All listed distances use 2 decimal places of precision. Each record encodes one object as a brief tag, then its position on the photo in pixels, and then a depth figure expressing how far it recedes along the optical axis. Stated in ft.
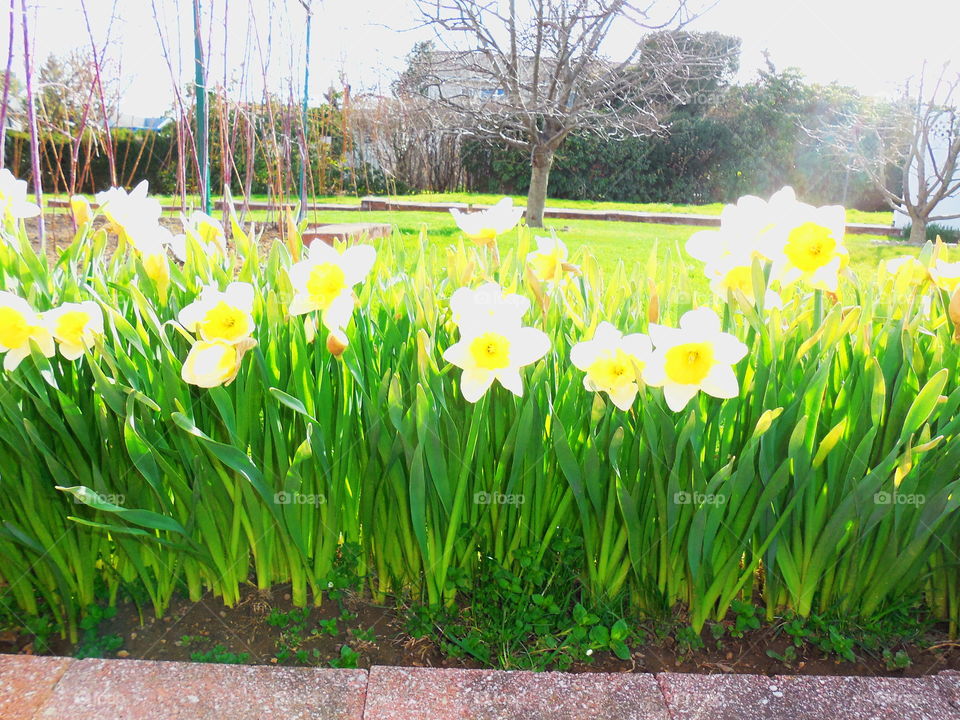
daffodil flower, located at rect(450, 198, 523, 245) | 4.87
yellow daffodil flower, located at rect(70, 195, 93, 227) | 5.22
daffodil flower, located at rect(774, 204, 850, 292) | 4.03
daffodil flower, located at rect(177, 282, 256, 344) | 3.70
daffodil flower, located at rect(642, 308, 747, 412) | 3.59
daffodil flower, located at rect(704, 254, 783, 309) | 4.28
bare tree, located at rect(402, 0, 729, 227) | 23.82
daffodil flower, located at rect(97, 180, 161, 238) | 4.55
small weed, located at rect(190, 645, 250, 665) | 4.08
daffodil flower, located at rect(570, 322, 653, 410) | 3.62
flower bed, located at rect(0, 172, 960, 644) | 3.75
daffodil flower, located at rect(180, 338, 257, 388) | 3.61
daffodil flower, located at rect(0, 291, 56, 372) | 3.69
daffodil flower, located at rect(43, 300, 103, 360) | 3.75
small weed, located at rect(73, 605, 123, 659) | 4.31
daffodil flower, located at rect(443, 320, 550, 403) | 3.65
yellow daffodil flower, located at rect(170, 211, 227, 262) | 5.25
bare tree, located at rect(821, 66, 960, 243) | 28.58
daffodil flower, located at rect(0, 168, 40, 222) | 5.30
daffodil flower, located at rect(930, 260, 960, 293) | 4.43
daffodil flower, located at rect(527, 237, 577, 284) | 4.99
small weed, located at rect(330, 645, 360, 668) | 4.06
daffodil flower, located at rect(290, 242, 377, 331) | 3.92
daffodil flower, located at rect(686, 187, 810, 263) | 4.07
